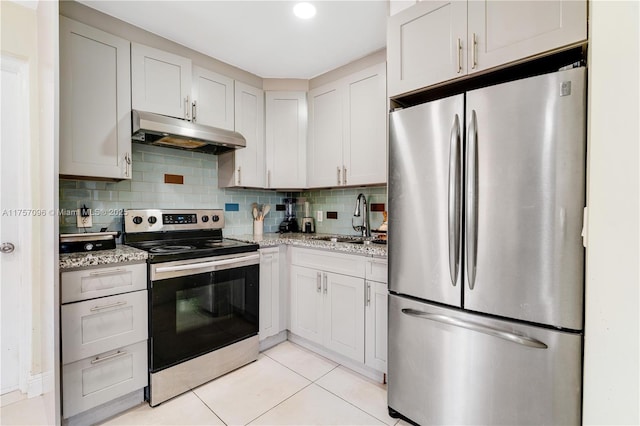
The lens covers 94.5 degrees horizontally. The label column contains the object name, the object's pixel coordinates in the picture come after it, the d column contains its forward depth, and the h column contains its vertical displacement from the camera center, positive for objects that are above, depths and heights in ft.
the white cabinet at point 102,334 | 5.00 -2.29
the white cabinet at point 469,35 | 4.00 +2.68
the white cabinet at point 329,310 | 6.89 -2.58
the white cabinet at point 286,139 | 9.29 +2.17
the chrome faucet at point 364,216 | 8.86 -0.24
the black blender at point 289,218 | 10.57 -0.38
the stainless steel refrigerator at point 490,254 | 3.82 -0.67
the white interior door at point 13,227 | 6.09 -0.42
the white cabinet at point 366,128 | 7.54 +2.13
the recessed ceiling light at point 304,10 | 6.00 +4.11
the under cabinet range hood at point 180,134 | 6.31 +1.69
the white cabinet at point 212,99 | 7.76 +2.97
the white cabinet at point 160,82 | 6.73 +3.01
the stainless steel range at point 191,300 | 5.89 -2.05
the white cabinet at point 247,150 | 8.64 +1.75
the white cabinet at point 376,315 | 6.40 -2.36
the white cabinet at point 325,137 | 8.54 +2.12
